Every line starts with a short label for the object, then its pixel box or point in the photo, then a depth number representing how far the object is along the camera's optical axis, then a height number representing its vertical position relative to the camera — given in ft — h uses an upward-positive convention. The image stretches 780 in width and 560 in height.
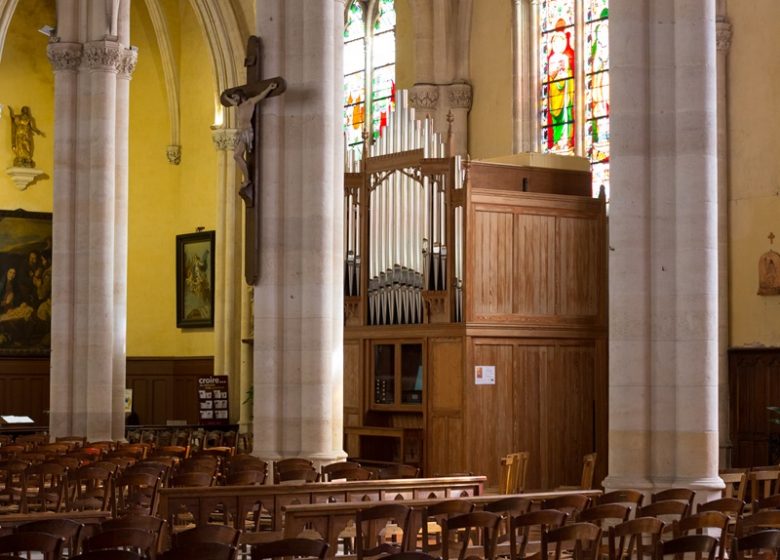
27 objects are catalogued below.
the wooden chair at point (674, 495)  37.19 -3.91
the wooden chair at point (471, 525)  29.63 -3.72
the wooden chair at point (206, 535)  26.84 -3.59
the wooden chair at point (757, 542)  26.21 -3.64
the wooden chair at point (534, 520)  29.86 -3.67
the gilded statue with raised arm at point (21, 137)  119.44 +17.83
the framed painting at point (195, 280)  118.93 +5.80
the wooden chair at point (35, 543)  25.45 -3.57
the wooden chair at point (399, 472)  48.75 -4.43
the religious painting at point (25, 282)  118.42 +5.58
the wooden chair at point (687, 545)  26.27 -3.71
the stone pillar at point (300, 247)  52.29 +3.76
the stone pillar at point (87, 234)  79.41 +6.45
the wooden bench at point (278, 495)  38.73 -4.29
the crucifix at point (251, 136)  52.42 +7.96
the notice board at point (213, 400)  93.20 -3.48
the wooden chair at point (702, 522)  29.07 -3.62
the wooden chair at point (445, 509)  32.76 -3.77
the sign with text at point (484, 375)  63.46 -1.23
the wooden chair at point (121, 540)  25.91 -3.56
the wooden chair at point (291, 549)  24.81 -3.57
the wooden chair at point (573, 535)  27.30 -3.66
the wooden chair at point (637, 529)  27.86 -3.63
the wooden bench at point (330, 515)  34.81 -4.17
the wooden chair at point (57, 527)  28.55 -3.64
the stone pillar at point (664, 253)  40.81 +2.78
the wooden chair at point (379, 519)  31.55 -3.97
